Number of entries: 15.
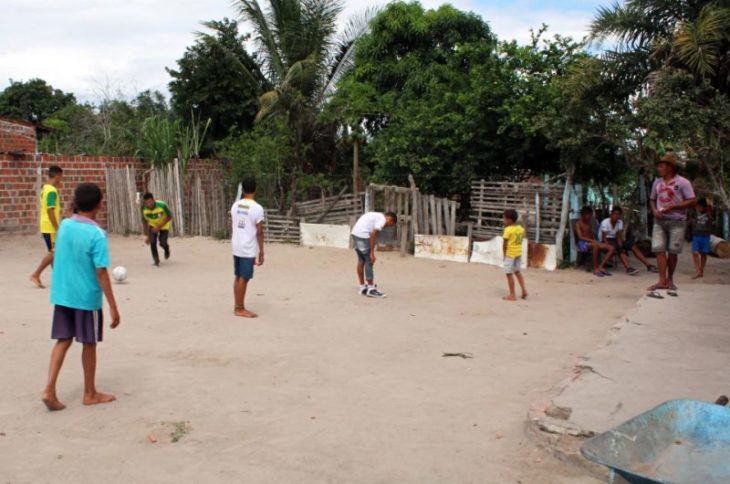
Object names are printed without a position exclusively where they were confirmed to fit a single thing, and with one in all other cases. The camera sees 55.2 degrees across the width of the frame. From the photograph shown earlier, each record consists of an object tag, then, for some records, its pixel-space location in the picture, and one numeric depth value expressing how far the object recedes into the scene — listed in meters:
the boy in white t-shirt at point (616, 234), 12.43
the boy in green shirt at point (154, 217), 12.44
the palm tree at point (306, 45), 19.77
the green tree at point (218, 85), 22.88
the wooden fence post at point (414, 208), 14.32
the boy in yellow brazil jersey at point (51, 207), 9.95
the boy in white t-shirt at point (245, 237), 8.16
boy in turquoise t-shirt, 4.80
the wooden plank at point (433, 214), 14.26
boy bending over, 9.77
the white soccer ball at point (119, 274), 10.66
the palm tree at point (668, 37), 10.30
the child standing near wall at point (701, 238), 11.72
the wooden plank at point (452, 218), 14.04
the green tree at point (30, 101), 38.75
